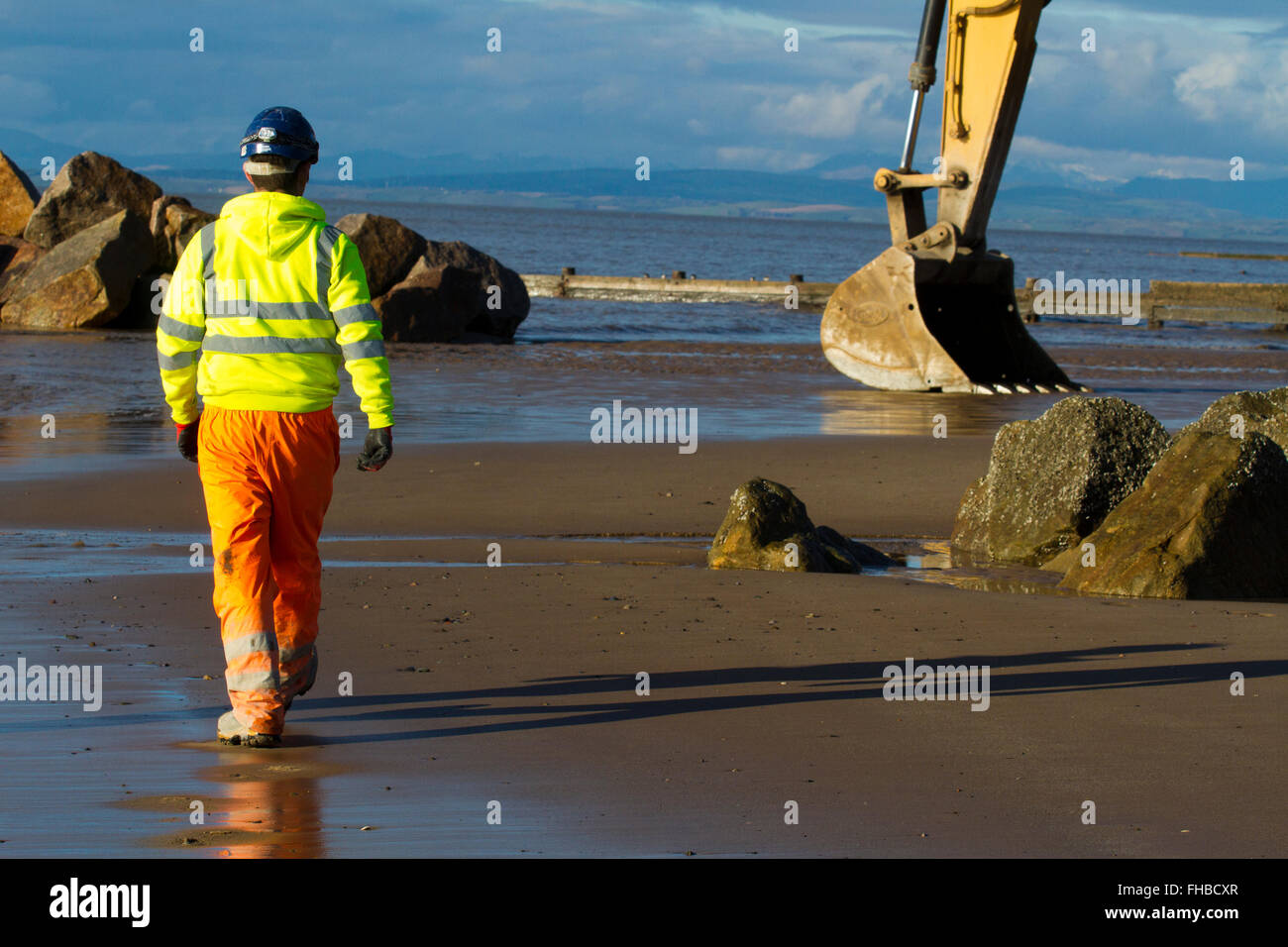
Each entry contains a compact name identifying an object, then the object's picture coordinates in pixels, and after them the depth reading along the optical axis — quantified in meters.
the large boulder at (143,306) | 28.03
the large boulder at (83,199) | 30.14
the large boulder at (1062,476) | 9.58
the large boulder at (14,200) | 32.09
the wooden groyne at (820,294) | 38.59
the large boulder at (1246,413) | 9.99
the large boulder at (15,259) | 28.75
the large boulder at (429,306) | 26.89
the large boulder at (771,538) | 8.65
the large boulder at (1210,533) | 8.16
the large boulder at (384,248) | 28.00
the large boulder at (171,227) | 28.69
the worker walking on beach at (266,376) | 5.30
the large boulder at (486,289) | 28.33
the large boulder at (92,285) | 27.16
